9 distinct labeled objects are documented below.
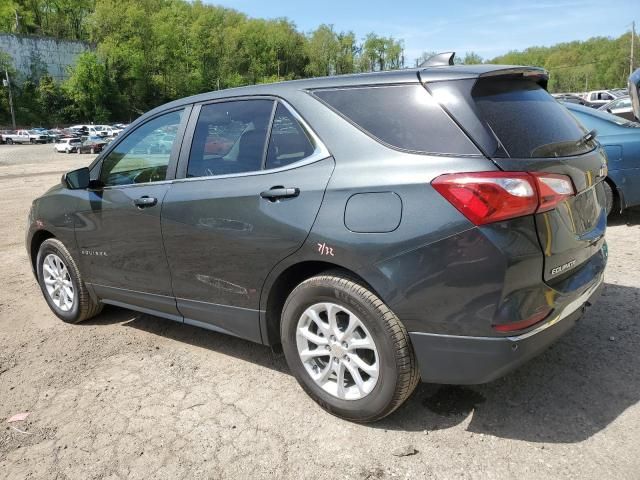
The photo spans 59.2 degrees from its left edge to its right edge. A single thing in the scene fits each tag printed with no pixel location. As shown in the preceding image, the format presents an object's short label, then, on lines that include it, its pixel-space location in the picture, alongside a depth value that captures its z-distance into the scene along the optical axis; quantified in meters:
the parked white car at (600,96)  36.34
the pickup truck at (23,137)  55.72
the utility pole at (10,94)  70.92
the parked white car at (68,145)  40.12
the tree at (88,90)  78.50
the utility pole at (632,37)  74.11
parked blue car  6.51
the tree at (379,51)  123.81
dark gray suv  2.47
